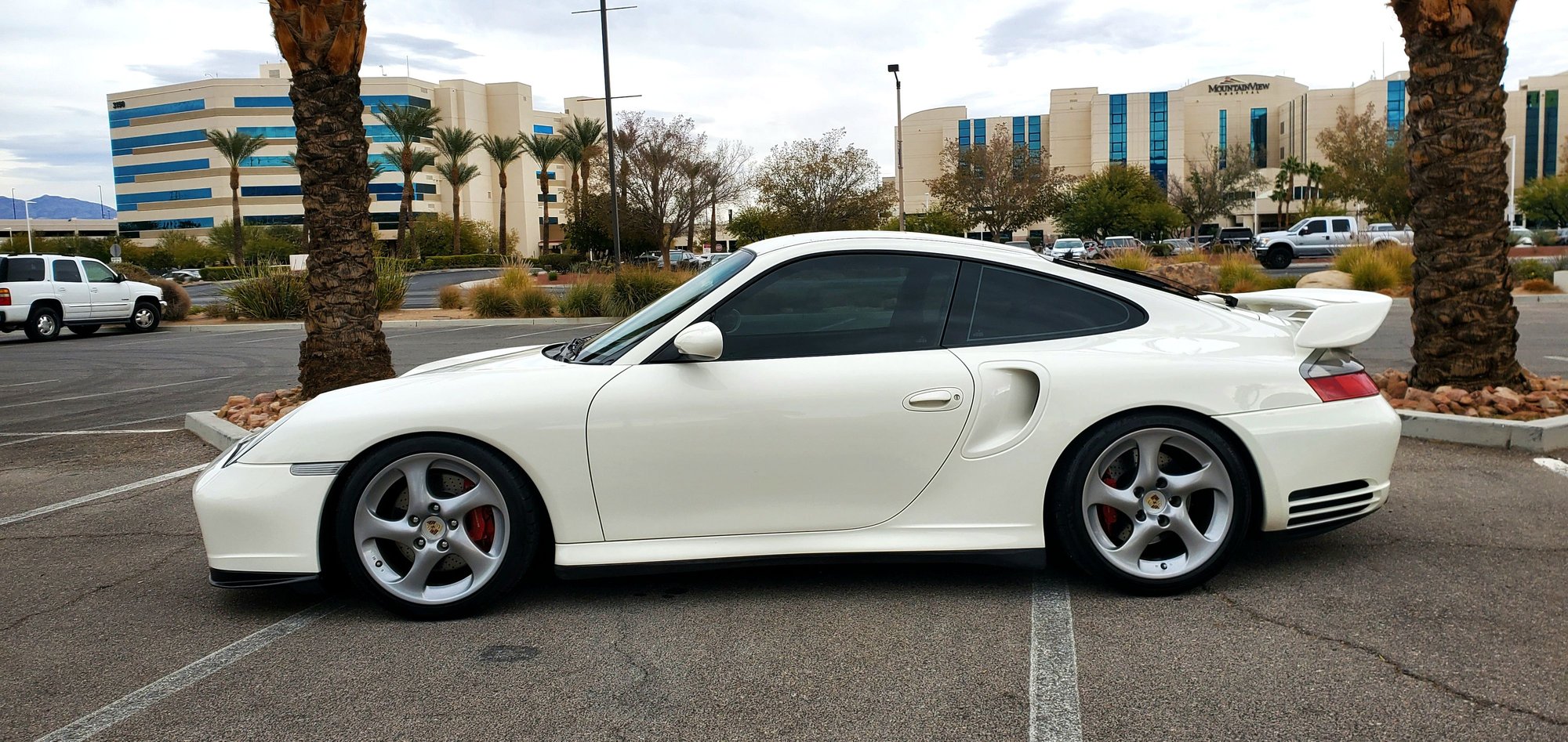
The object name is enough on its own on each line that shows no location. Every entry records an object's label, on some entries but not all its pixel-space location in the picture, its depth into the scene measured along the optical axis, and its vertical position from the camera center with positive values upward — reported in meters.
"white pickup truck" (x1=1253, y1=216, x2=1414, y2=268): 36.81 +0.41
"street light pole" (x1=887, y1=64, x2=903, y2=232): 40.69 +6.25
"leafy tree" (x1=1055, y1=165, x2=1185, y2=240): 64.50 +2.89
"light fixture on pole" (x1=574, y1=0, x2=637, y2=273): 25.59 +3.91
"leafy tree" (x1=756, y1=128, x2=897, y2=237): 43.16 +3.11
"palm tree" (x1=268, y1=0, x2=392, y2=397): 8.05 +0.66
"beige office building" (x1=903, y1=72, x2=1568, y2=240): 106.50 +13.13
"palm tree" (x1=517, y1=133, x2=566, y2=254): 73.34 +8.50
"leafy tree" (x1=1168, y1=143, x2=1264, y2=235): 65.81 +4.00
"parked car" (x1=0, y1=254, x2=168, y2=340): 20.81 -0.15
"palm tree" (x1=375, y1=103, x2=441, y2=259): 65.62 +9.19
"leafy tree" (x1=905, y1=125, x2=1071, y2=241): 49.03 +3.35
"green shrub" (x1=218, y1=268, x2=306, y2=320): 24.36 -0.30
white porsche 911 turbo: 3.80 -0.65
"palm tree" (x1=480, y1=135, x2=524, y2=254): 77.56 +8.86
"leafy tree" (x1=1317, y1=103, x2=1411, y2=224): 55.56 +4.34
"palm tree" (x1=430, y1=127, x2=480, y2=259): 74.25 +8.63
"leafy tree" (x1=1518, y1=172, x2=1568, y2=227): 72.12 +2.98
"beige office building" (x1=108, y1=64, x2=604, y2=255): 111.06 +13.66
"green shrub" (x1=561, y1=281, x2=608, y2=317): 22.98 -0.55
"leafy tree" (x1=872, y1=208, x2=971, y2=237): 53.03 +2.04
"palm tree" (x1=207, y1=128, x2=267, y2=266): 69.50 +8.73
